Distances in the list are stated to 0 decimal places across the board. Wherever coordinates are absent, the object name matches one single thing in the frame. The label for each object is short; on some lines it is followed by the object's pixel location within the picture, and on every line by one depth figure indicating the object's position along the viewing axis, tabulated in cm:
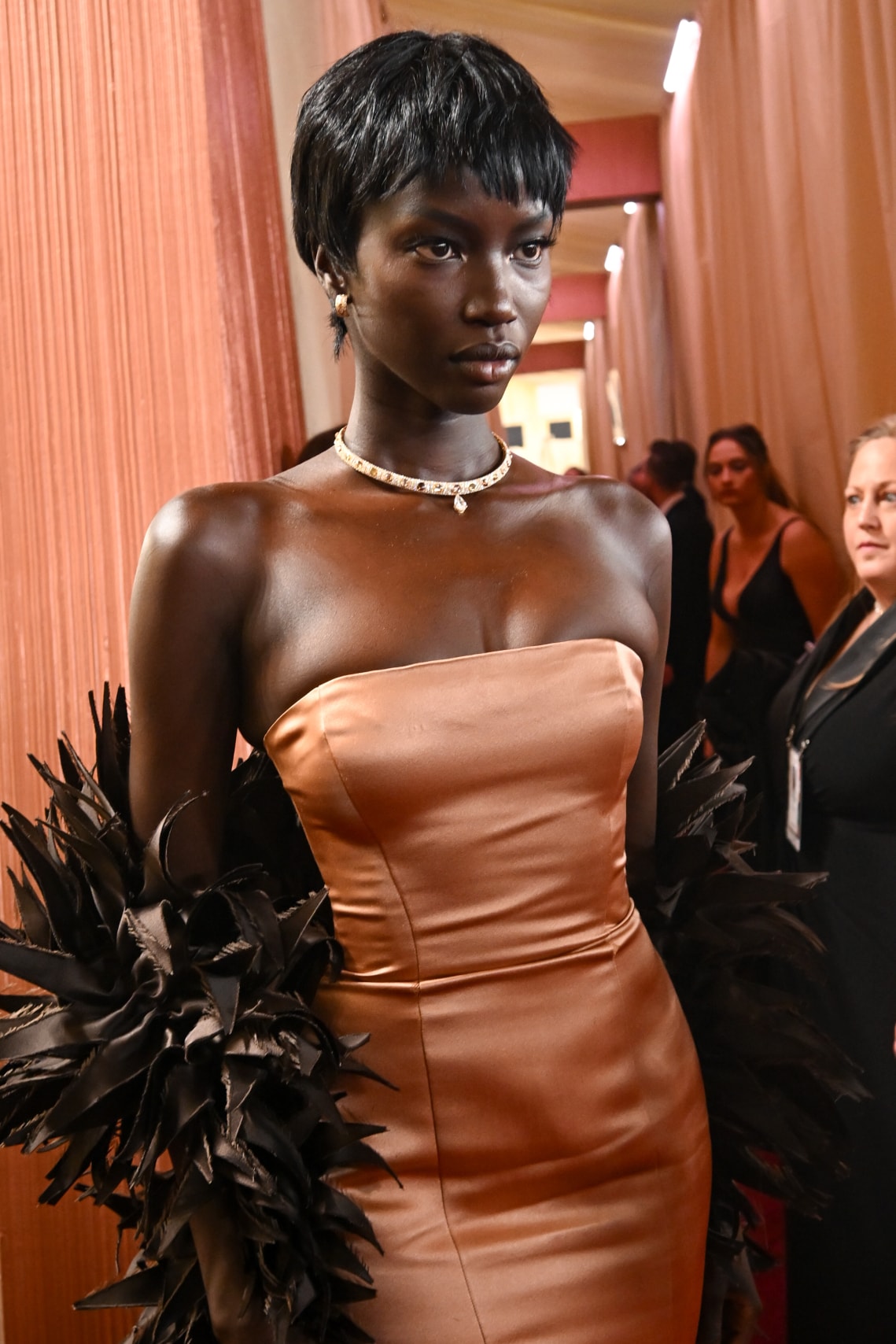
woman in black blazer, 165
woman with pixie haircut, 87
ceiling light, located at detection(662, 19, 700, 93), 196
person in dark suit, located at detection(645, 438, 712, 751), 197
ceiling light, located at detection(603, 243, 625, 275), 198
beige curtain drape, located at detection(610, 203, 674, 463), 199
